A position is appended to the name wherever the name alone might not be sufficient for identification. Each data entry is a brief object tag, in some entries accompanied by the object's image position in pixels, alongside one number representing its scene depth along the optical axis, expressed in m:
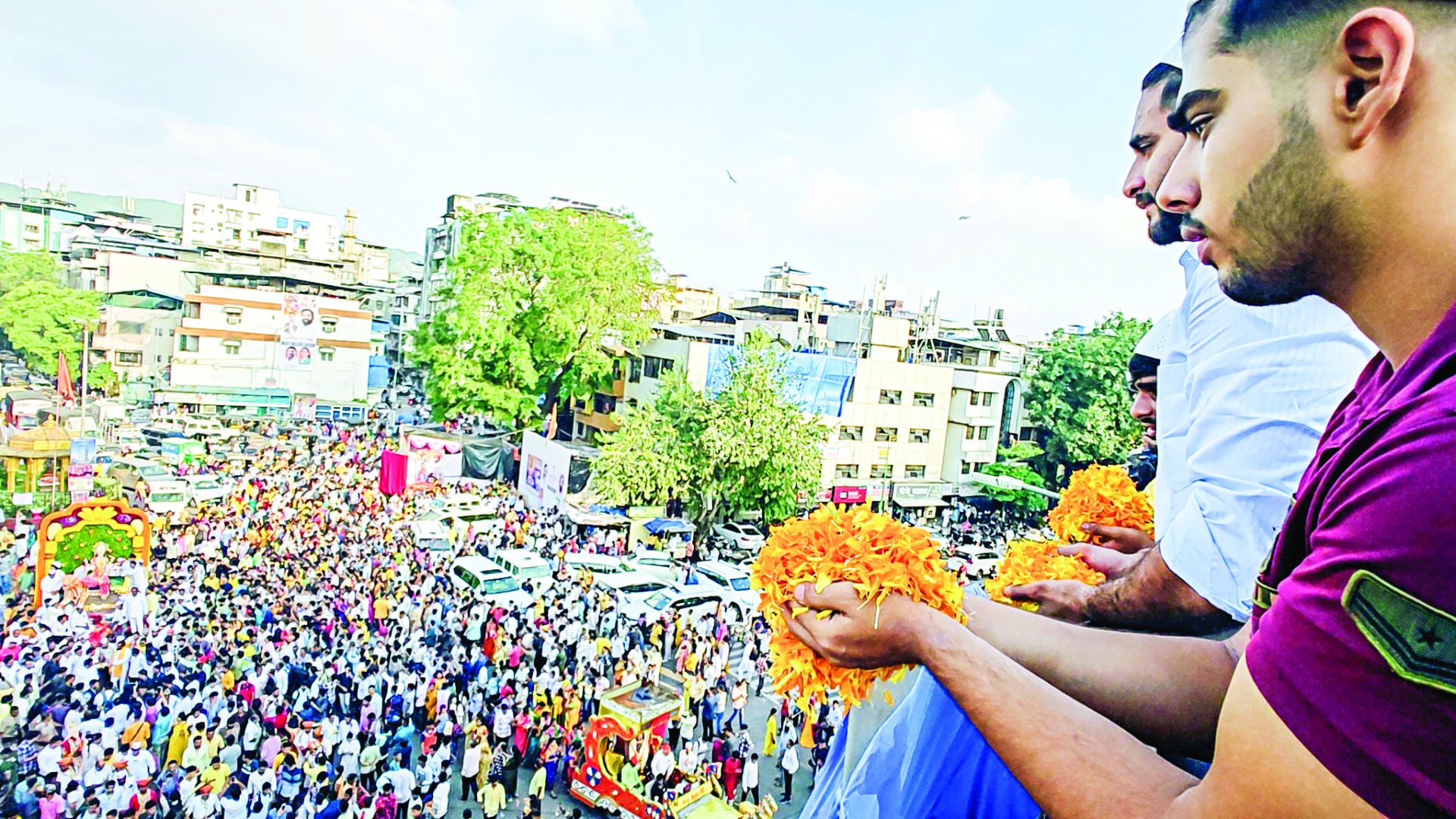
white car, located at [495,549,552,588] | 17.31
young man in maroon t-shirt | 0.63
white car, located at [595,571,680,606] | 16.61
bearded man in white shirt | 1.73
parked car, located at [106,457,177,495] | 21.25
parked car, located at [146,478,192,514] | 19.86
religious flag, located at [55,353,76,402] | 23.78
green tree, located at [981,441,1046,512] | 30.34
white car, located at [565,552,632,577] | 18.31
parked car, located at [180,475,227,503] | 20.61
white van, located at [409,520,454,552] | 18.98
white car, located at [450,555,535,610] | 15.76
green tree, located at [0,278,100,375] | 37.28
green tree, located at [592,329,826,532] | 21.94
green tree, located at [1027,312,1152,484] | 29.12
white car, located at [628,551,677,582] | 18.78
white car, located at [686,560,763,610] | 17.47
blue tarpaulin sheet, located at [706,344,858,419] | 26.14
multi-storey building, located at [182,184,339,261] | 58.72
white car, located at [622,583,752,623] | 15.81
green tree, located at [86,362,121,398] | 36.91
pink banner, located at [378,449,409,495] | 24.19
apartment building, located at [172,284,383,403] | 37.03
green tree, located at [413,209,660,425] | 25.89
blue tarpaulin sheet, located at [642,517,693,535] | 21.89
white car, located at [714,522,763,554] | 23.34
